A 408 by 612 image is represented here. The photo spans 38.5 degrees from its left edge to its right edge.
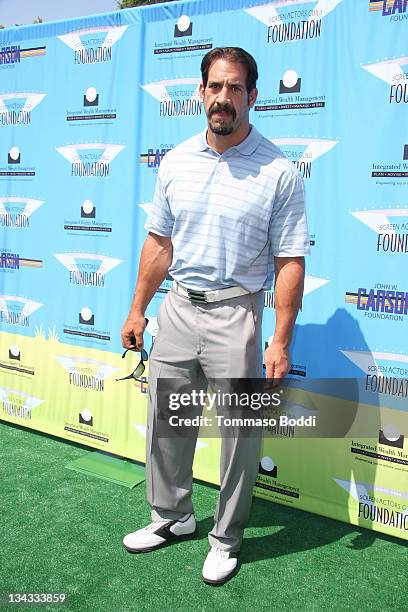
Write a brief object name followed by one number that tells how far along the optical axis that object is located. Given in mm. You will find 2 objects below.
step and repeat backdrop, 2613
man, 2184
